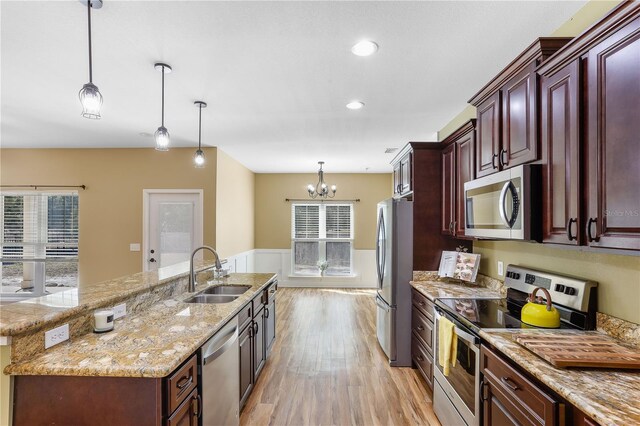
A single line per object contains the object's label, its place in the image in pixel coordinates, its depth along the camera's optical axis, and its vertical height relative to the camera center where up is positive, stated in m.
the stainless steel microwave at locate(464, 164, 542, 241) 1.75 +0.10
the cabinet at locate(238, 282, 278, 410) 2.45 -1.06
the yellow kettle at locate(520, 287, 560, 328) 1.79 -0.54
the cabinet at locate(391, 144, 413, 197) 3.58 +0.60
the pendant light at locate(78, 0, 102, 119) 1.64 +0.64
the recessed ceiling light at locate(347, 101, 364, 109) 3.10 +1.15
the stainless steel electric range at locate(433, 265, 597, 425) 1.79 -0.62
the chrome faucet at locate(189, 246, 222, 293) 2.72 -0.50
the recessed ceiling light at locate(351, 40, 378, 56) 2.07 +1.16
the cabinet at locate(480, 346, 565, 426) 1.24 -0.80
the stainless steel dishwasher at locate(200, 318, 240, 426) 1.69 -0.94
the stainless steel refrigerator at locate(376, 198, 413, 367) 3.36 -0.66
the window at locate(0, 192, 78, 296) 4.96 -0.33
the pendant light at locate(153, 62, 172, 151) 2.41 +0.66
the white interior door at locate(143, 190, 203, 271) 4.98 -0.12
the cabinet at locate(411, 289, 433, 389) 2.78 -1.09
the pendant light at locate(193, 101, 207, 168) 3.13 +0.65
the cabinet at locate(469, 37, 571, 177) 1.77 +0.69
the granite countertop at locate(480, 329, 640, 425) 1.02 -0.62
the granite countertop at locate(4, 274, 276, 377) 1.32 -0.62
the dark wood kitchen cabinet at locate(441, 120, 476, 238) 2.77 +0.45
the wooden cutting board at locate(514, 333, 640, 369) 1.31 -0.59
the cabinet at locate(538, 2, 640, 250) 1.22 +0.38
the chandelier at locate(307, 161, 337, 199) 6.47 +0.64
